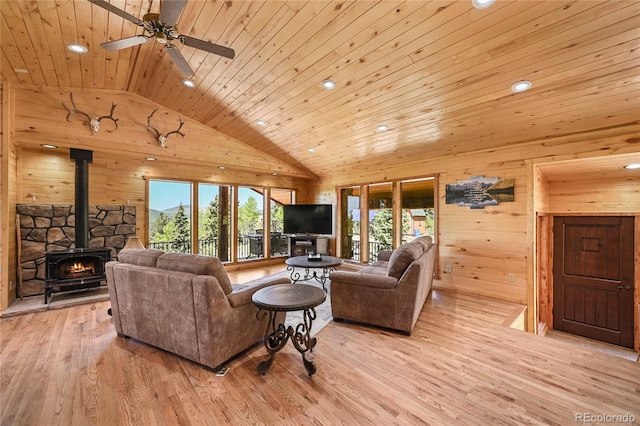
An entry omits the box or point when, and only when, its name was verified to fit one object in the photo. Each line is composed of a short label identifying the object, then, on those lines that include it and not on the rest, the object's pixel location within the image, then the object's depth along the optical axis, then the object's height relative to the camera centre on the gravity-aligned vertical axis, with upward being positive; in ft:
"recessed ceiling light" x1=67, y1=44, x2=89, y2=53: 10.83 +6.90
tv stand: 22.48 -2.57
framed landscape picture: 13.83 +1.25
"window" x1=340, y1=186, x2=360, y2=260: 22.29 -0.76
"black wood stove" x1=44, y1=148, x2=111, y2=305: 13.62 -2.14
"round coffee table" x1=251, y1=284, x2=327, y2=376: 7.23 -2.49
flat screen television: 22.18 -0.41
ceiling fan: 6.70 +5.22
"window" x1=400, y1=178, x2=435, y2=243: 17.37 +0.40
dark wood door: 13.19 -3.39
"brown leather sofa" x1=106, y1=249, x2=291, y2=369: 7.45 -2.75
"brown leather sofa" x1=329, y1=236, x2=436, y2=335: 9.81 -3.06
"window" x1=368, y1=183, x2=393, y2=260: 19.97 -0.31
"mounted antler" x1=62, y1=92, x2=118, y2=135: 13.79 +5.30
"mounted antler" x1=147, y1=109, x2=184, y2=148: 16.19 +4.97
